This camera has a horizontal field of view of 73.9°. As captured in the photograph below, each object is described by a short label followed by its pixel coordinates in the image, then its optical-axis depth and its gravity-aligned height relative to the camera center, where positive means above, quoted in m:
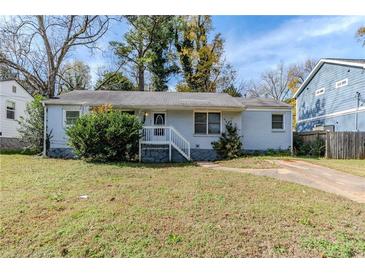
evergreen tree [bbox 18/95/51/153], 13.30 +0.41
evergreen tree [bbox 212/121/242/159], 12.14 -0.39
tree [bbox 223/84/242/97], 23.80 +4.61
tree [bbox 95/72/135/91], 23.50 +5.25
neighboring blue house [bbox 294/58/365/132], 14.25 +2.73
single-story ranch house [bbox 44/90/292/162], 11.90 +0.87
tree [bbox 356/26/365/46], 14.82 +6.54
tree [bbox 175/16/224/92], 24.83 +8.42
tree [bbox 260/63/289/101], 35.03 +7.91
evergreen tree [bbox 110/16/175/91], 23.80 +8.73
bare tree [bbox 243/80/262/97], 31.23 +6.44
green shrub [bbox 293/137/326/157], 13.25 -0.60
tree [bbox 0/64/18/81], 22.20 +6.03
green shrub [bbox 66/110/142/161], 9.95 +0.03
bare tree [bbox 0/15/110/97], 17.95 +7.37
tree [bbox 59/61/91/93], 24.31 +6.16
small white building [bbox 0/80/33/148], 17.17 +1.94
